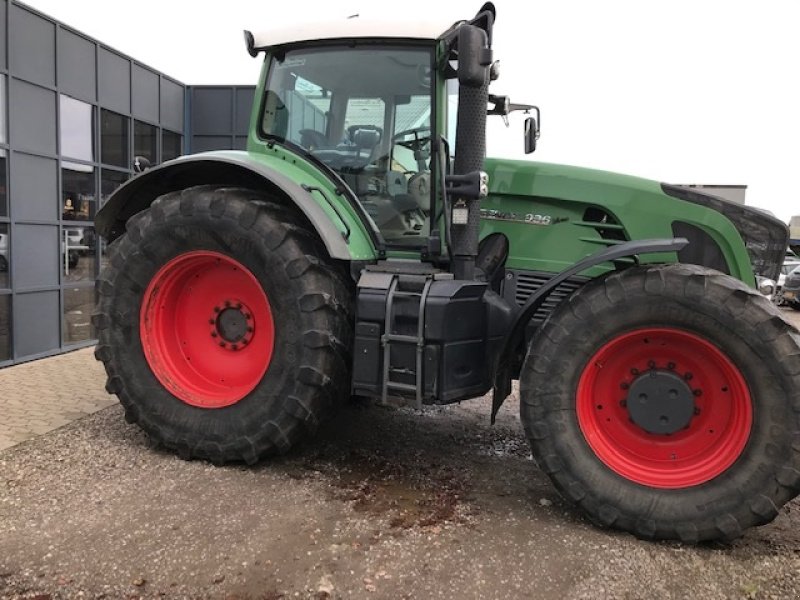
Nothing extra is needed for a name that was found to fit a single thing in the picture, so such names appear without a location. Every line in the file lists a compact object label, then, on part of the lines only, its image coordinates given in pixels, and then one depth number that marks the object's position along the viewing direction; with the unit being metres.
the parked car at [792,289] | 16.73
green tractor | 2.94
